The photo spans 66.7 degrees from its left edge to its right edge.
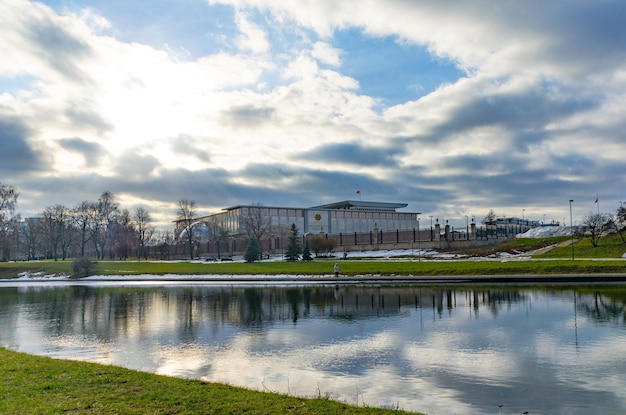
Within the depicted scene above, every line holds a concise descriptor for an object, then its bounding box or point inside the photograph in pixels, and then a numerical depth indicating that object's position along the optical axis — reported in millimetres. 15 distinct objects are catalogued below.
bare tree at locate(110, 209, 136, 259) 97000
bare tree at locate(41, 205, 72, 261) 87669
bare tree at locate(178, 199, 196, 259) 95562
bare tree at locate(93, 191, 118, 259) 89500
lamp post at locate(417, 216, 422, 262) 68500
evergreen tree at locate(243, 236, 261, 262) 62938
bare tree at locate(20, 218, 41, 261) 96500
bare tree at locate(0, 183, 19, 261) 73000
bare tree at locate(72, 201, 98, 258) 88750
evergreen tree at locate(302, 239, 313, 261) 61469
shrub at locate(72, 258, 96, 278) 54219
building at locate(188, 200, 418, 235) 134125
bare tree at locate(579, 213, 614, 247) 56025
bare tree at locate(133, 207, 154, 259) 96625
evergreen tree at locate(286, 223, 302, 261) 63219
